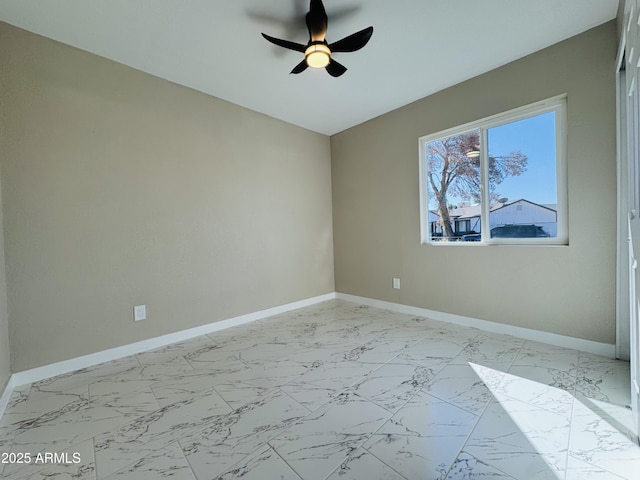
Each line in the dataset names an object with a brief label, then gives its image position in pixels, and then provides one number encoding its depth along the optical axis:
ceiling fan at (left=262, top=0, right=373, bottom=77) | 1.83
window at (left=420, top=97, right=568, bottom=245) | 2.38
